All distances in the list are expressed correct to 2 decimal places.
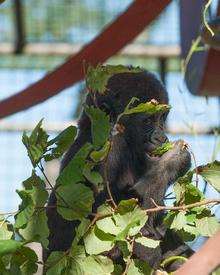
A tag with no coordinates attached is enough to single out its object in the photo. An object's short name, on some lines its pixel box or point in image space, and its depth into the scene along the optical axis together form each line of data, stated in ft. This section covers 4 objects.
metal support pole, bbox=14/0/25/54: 40.16
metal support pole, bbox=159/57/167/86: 40.58
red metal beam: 27.55
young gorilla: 18.88
